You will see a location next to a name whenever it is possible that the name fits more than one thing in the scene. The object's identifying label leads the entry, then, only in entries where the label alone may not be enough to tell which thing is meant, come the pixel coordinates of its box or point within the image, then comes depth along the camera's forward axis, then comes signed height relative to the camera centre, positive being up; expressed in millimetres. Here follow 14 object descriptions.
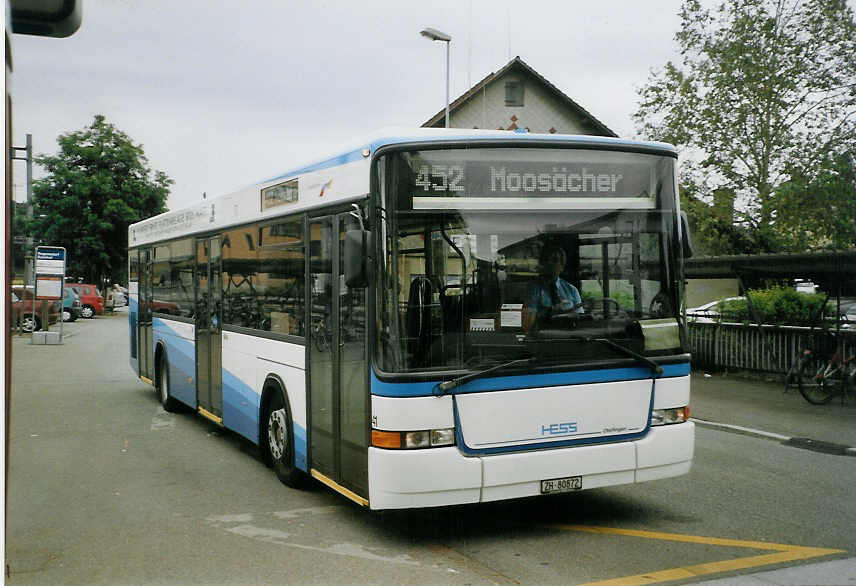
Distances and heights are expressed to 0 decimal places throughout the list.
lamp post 19938 +5407
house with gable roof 43219 +8482
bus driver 6137 -74
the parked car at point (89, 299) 47156 -797
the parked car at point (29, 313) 33594 -1090
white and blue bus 5902 -260
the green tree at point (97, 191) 25219 +2993
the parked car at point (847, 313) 15783 -622
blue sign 27719 +955
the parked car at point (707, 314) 18781 -731
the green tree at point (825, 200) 17641 +1575
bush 17281 -547
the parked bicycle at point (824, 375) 13977 -1503
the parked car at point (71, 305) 42556 -1026
